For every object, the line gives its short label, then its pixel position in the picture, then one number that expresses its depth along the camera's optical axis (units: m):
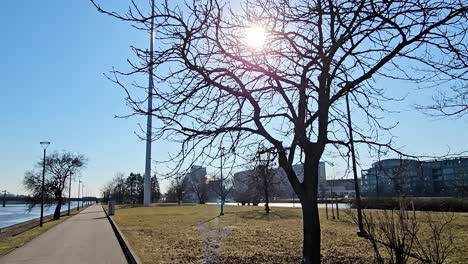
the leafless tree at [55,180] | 48.09
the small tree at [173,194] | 102.25
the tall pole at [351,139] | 8.33
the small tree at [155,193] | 118.20
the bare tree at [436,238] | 5.97
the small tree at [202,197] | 98.80
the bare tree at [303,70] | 6.56
